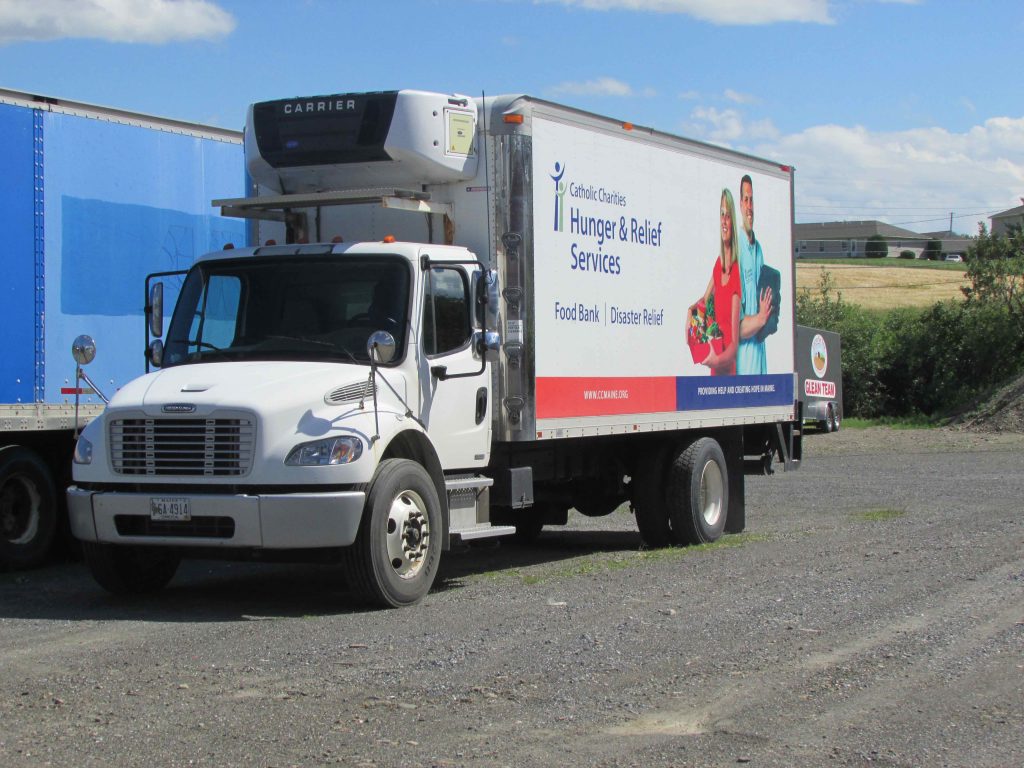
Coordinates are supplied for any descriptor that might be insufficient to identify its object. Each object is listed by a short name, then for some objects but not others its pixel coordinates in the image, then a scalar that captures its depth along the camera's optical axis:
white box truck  9.00
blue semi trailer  11.07
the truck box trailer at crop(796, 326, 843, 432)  32.38
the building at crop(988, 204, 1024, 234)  102.50
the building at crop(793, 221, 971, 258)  113.31
